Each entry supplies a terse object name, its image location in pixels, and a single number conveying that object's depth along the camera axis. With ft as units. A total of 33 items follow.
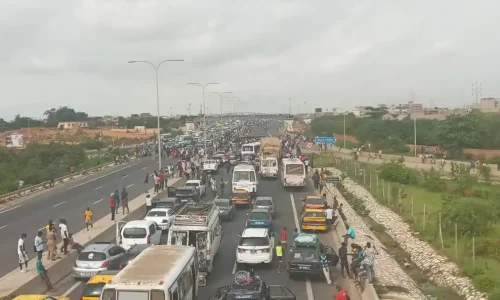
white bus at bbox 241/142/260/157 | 223.92
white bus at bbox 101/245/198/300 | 39.70
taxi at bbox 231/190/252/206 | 119.03
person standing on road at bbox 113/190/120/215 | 108.88
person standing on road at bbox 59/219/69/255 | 74.69
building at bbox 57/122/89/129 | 565.12
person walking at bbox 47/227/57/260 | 71.20
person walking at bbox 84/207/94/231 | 92.02
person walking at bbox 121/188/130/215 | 107.55
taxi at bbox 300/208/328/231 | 93.76
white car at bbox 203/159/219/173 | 187.62
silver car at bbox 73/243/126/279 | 61.98
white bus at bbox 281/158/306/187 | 145.18
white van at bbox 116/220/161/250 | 74.74
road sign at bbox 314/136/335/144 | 199.52
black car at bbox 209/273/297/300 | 49.34
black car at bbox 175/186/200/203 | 117.70
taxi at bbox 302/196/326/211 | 102.12
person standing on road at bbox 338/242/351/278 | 66.41
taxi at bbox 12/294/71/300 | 42.19
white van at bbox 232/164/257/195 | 132.77
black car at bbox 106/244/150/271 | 56.29
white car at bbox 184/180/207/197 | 130.11
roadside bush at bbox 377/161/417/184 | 168.55
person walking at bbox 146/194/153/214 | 109.19
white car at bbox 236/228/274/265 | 68.49
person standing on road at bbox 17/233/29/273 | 65.05
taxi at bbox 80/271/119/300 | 48.80
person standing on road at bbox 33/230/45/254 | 66.13
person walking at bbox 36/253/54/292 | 59.52
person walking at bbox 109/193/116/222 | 100.32
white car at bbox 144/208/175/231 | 91.91
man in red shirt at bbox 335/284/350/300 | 50.39
